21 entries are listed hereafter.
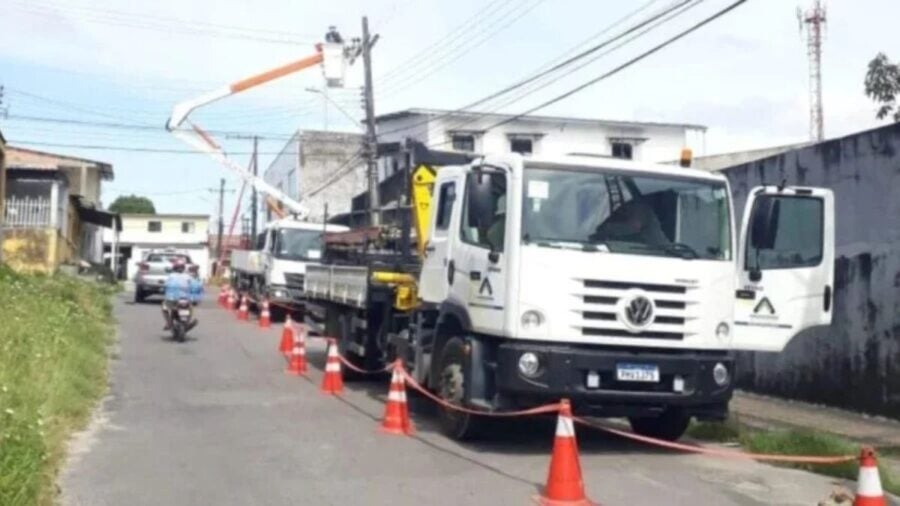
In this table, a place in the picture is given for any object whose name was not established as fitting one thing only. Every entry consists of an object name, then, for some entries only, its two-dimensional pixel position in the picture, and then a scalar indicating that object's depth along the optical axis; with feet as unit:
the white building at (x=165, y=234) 296.92
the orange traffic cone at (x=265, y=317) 95.45
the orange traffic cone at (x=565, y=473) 28.37
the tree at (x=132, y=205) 420.77
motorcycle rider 78.59
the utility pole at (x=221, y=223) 286.46
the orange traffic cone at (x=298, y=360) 61.16
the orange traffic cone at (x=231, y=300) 121.44
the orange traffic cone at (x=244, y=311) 105.91
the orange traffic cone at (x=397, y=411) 40.68
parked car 123.85
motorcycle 77.92
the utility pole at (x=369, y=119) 100.25
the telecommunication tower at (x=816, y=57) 104.38
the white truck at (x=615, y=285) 34.68
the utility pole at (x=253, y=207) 202.78
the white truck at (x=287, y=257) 102.53
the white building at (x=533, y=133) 177.88
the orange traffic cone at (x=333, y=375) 52.65
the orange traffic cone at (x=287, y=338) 68.54
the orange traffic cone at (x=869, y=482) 22.58
